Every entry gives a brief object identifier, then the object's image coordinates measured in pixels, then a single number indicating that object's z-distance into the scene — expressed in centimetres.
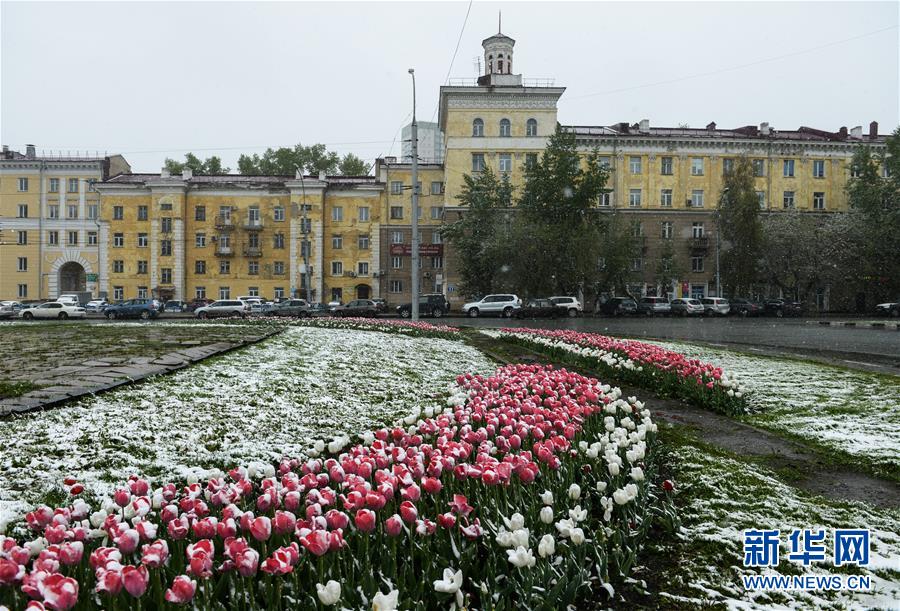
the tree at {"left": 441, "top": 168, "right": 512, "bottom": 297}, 5197
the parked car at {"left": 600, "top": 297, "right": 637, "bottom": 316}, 4709
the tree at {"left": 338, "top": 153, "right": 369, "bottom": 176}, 7550
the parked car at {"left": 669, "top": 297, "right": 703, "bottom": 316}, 4834
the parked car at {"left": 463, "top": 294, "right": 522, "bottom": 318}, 4506
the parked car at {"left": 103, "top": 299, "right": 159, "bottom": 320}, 4256
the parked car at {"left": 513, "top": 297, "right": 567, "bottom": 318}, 4241
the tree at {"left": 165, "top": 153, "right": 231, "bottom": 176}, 7600
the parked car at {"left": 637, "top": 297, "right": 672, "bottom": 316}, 4747
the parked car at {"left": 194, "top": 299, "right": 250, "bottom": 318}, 4331
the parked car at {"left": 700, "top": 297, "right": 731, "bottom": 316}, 4881
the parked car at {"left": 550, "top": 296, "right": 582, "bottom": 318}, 4597
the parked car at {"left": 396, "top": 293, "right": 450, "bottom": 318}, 4553
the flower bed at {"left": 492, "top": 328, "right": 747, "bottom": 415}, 704
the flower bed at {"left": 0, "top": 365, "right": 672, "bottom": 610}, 210
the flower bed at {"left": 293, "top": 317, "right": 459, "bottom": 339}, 1794
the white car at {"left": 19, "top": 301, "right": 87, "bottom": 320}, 4369
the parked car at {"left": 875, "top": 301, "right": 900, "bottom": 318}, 4862
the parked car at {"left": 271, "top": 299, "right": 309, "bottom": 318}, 4241
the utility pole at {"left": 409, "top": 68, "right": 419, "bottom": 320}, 2495
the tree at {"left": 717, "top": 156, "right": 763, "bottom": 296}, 5338
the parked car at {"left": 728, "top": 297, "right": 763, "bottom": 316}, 4906
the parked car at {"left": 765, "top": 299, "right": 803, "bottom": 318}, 4956
